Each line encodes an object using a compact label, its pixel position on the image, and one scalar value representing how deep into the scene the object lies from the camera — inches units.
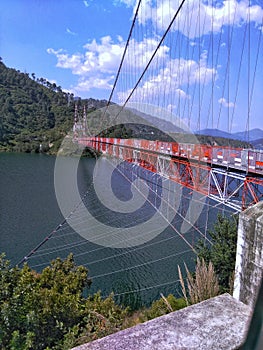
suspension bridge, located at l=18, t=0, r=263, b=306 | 631.4
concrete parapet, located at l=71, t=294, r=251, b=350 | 78.5
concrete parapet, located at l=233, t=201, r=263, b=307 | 112.1
